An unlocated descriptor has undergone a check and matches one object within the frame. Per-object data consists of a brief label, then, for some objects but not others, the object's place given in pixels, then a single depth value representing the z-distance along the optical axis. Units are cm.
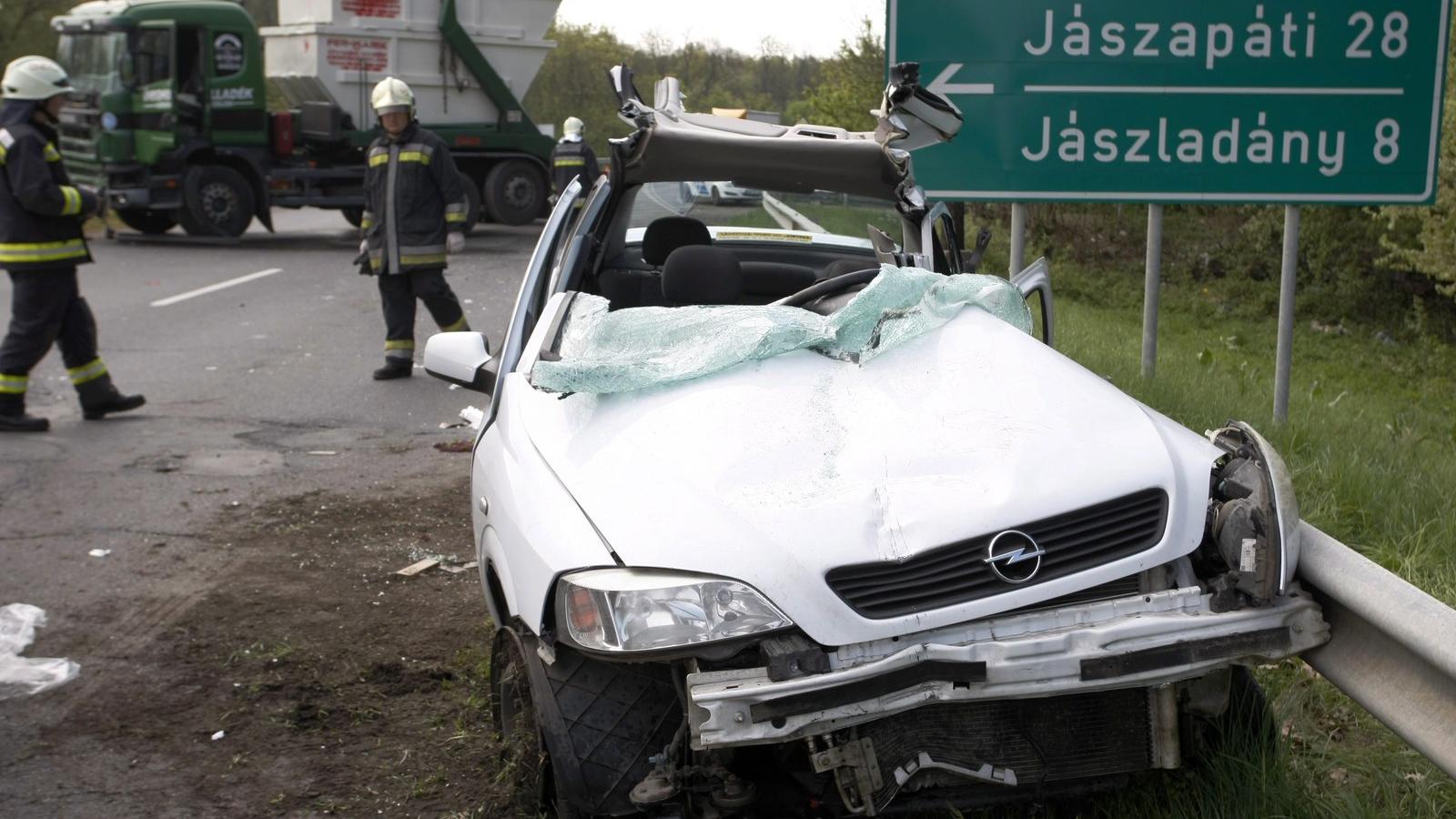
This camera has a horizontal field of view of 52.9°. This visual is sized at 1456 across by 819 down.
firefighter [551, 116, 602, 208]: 1948
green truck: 1873
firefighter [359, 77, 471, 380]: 981
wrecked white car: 268
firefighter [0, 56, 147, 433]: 797
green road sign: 711
